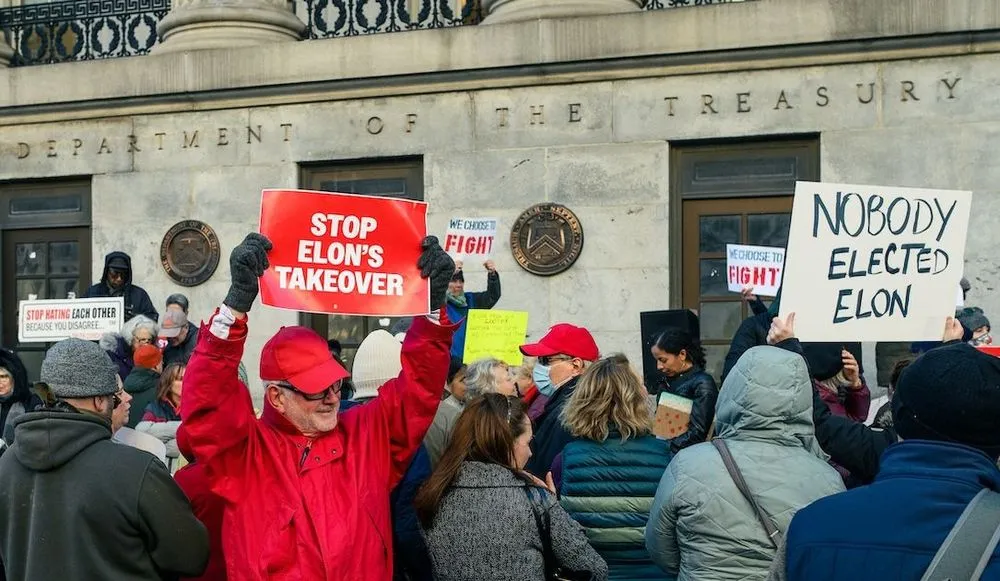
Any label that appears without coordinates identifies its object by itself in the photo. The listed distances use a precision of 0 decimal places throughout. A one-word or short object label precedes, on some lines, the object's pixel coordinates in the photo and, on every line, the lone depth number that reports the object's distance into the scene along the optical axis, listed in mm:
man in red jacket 4102
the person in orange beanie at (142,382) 8906
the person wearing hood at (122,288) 12047
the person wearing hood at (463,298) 10906
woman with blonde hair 5477
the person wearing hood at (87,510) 4102
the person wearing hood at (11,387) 8344
